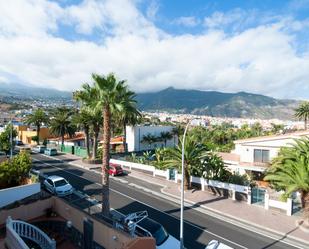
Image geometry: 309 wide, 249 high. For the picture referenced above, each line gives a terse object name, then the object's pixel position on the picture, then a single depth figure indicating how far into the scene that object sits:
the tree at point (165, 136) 65.75
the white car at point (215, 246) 14.86
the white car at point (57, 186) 25.58
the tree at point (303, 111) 69.06
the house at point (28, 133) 73.99
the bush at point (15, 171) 20.84
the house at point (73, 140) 63.38
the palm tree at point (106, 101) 18.70
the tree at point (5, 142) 43.83
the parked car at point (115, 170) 35.09
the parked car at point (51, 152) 52.10
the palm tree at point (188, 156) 27.81
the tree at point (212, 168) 29.39
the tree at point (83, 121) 41.37
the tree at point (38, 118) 63.38
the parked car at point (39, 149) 55.51
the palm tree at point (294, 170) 18.47
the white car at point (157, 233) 14.43
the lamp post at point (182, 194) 14.34
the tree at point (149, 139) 61.22
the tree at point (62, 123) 55.88
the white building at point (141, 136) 59.94
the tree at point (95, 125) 40.53
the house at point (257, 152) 34.44
